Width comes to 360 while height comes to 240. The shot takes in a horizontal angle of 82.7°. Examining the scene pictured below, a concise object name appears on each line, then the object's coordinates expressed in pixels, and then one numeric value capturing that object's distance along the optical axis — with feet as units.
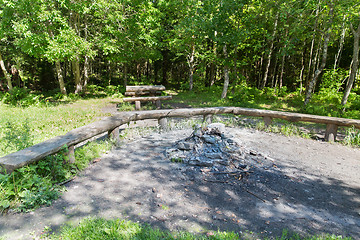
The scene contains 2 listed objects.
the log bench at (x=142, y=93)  30.99
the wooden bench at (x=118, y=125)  9.10
